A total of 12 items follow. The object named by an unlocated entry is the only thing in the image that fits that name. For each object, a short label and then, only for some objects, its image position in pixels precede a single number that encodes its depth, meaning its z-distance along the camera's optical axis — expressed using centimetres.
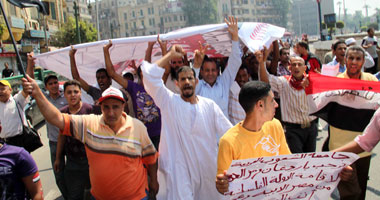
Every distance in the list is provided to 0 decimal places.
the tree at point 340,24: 4903
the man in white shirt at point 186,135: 365
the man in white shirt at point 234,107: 458
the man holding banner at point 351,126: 375
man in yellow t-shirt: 259
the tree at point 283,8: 13910
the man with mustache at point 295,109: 471
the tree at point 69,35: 4381
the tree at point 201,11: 11881
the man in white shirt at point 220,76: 453
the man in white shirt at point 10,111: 534
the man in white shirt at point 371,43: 1218
